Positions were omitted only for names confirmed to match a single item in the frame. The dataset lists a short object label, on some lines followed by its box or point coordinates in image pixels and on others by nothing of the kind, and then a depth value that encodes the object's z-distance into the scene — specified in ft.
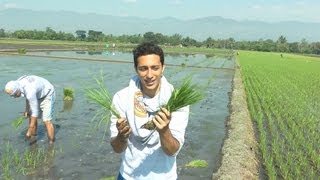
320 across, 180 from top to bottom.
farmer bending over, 13.50
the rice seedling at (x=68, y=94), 26.54
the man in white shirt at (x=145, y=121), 4.95
